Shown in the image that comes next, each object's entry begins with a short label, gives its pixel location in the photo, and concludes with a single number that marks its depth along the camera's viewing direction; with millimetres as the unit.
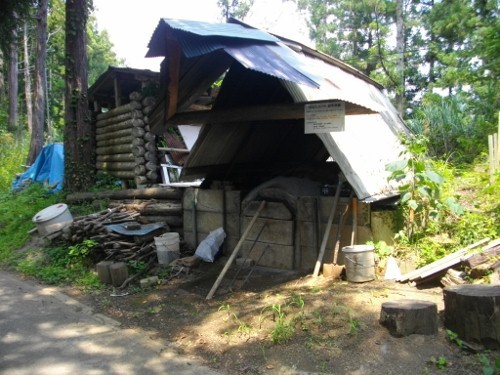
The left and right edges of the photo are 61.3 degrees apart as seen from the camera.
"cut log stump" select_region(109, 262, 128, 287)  6898
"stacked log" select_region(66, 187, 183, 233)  8844
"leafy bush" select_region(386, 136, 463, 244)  5598
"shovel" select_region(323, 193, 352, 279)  5789
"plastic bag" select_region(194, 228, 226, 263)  7391
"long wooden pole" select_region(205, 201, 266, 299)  6000
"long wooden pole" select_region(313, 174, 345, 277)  6016
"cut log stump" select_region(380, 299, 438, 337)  3889
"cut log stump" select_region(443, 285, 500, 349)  3619
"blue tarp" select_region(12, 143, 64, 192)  14391
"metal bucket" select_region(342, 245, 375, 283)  5410
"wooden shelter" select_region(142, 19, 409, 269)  5496
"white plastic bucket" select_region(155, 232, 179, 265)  7621
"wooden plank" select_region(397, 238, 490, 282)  4973
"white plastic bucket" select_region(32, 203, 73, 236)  8891
